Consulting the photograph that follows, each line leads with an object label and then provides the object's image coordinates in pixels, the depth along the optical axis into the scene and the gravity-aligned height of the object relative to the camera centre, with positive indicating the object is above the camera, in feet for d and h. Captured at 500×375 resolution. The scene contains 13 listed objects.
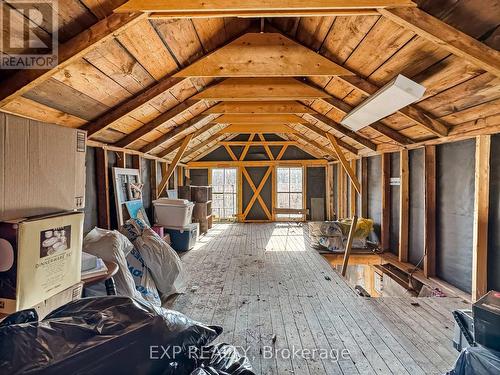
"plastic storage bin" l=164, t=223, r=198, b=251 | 16.92 -3.27
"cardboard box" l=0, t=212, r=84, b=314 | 3.43 -1.02
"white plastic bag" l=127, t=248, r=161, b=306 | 9.14 -3.24
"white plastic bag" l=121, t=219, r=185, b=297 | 9.89 -2.78
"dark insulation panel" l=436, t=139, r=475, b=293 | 10.05 -0.98
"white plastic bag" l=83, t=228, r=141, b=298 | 7.52 -1.91
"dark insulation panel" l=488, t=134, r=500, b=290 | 8.73 -1.00
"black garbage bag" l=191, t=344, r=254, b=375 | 3.11 -2.20
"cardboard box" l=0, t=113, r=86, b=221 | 3.58 +0.28
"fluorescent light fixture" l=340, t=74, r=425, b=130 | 7.45 +2.80
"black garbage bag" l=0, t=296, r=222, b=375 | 2.41 -1.52
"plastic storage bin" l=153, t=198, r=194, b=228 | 16.81 -1.62
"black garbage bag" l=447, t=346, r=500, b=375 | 3.95 -2.67
